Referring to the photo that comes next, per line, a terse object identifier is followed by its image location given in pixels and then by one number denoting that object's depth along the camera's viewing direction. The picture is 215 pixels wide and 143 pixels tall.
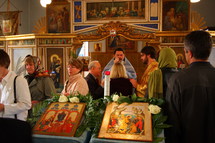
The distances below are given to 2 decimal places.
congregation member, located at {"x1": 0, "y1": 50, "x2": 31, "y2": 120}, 2.48
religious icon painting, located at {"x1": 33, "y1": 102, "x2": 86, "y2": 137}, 2.55
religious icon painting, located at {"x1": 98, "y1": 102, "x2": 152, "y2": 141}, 2.39
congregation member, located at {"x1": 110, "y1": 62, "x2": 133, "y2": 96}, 3.74
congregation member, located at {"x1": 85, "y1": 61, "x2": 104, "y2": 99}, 4.11
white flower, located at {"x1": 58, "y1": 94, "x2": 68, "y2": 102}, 2.97
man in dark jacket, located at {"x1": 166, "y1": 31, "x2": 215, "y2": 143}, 2.17
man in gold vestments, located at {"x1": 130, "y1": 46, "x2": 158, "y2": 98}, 4.20
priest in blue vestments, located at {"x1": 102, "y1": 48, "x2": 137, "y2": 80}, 5.53
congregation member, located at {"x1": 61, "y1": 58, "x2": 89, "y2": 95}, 3.66
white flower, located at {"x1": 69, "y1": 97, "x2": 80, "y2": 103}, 2.93
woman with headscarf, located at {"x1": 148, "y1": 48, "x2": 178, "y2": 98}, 3.10
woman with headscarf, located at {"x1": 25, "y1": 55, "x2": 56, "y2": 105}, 3.75
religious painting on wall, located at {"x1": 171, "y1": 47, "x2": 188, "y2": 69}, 9.46
